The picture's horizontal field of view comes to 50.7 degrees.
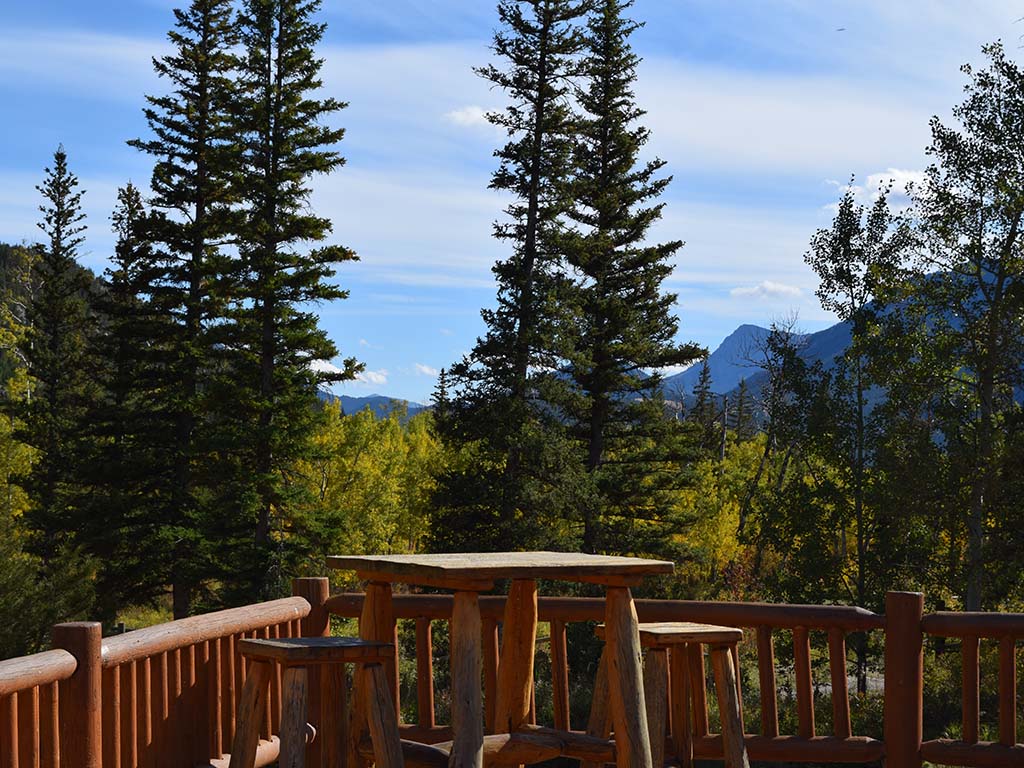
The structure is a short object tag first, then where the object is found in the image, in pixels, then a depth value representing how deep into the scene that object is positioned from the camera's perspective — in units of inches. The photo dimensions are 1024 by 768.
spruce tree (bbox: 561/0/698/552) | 1099.3
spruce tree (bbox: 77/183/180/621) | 1103.6
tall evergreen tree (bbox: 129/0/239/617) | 1106.1
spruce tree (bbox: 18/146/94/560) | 1203.9
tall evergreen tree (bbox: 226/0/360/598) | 1062.4
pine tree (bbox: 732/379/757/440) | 2546.8
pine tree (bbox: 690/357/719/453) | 2129.7
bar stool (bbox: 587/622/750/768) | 205.3
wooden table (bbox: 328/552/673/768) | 177.0
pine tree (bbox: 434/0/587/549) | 981.8
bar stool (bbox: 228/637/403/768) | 178.5
